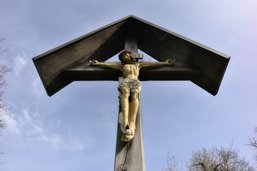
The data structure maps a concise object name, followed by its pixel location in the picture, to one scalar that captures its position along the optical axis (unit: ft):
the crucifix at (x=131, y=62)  14.35
